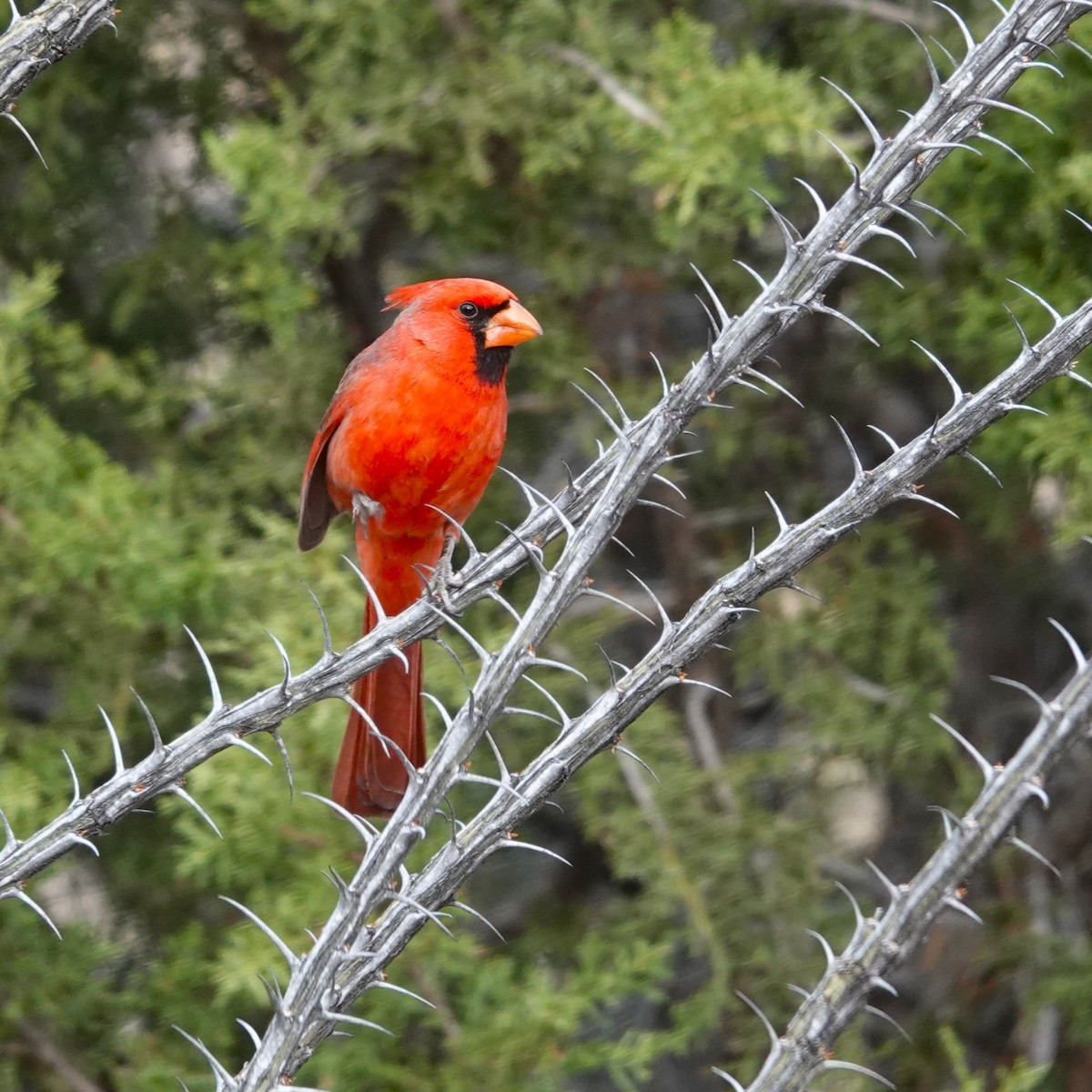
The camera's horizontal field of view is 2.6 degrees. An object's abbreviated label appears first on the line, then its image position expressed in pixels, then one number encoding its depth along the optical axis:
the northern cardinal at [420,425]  8.28
